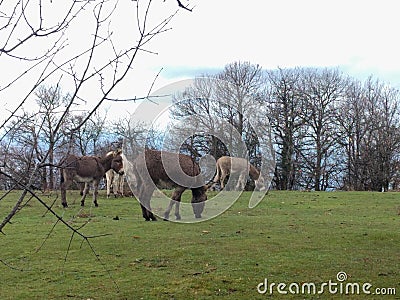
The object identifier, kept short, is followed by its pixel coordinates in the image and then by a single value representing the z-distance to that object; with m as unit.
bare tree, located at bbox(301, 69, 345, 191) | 35.38
